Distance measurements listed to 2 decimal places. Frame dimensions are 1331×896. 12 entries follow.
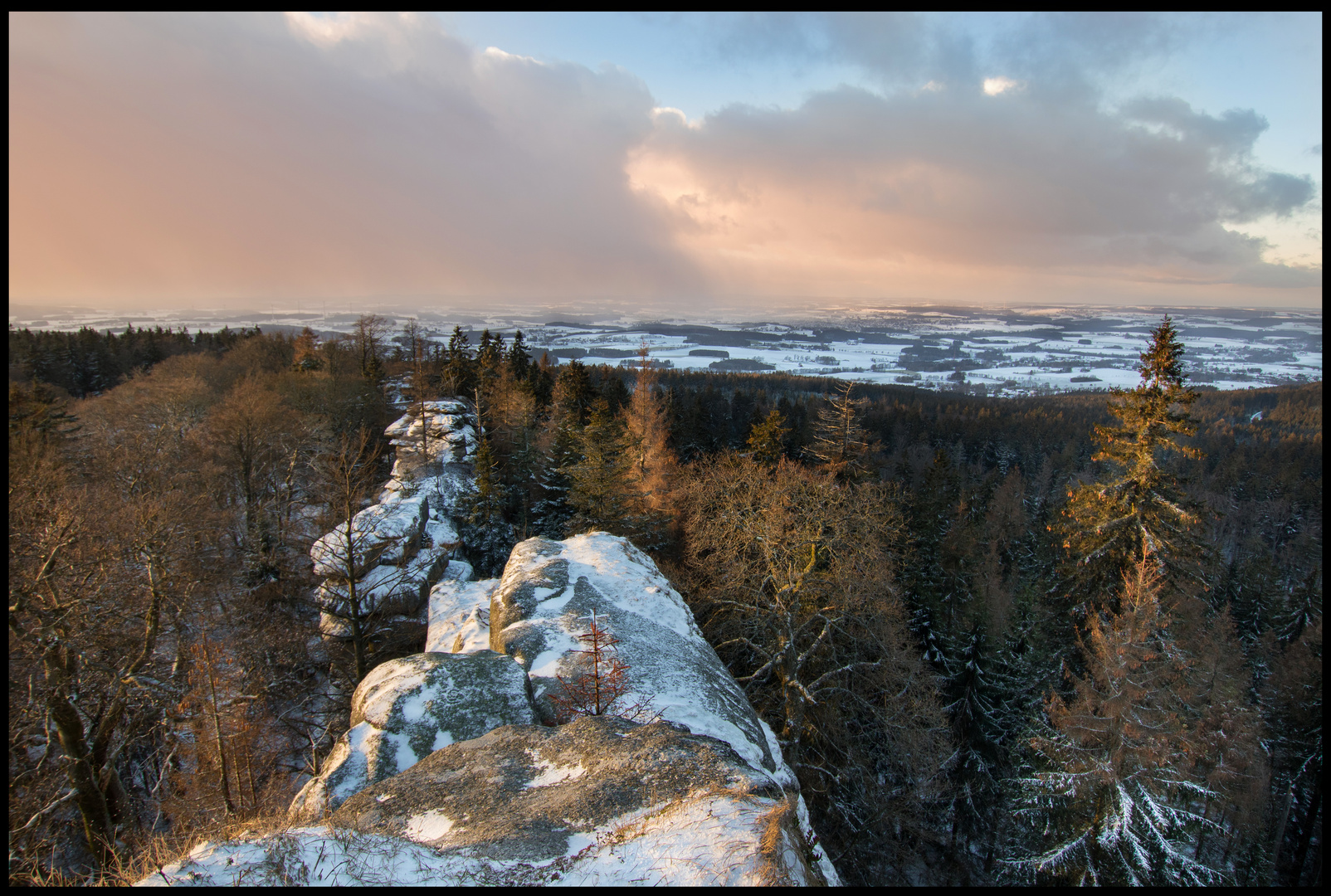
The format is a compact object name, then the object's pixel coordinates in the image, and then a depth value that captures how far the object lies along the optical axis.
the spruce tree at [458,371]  47.28
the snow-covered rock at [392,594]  22.58
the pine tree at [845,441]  25.91
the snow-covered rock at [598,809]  5.70
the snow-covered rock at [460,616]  16.53
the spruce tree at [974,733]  22.33
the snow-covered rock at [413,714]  9.31
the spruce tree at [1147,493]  16.44
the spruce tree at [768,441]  30.89
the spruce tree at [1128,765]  12.53
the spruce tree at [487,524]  30.97
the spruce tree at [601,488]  24.81
